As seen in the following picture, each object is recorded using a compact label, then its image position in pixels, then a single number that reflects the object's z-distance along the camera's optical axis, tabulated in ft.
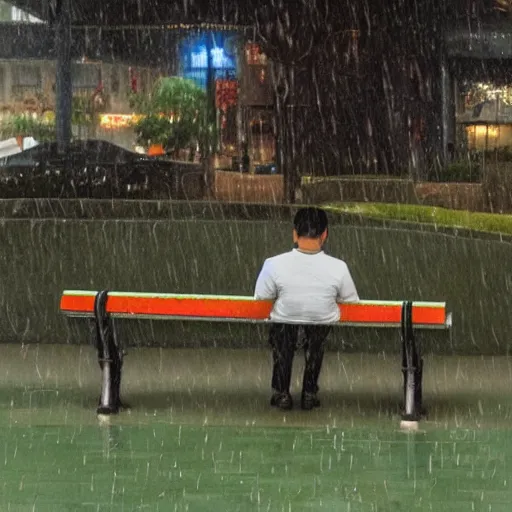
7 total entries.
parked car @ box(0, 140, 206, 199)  92.73
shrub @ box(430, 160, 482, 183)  86.89
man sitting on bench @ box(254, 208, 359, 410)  31.68
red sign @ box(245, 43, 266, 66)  134.00
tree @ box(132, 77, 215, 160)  126.11
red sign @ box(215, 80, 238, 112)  136.26
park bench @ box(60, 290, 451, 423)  31.40
